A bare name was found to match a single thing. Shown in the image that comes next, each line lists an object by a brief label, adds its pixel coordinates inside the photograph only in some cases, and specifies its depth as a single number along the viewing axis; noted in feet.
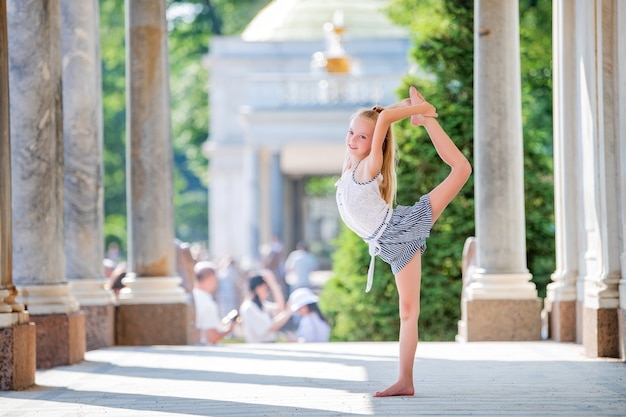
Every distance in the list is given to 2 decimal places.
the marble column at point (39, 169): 45.93
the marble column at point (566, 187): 55.42
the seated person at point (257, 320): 64.23
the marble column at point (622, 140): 44.65
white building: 144.25
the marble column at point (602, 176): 46.42
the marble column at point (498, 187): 57.16
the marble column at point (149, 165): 58.70
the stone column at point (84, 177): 56.13
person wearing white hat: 64.23
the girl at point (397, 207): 34.14
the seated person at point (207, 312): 63.26
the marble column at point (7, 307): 39.78
